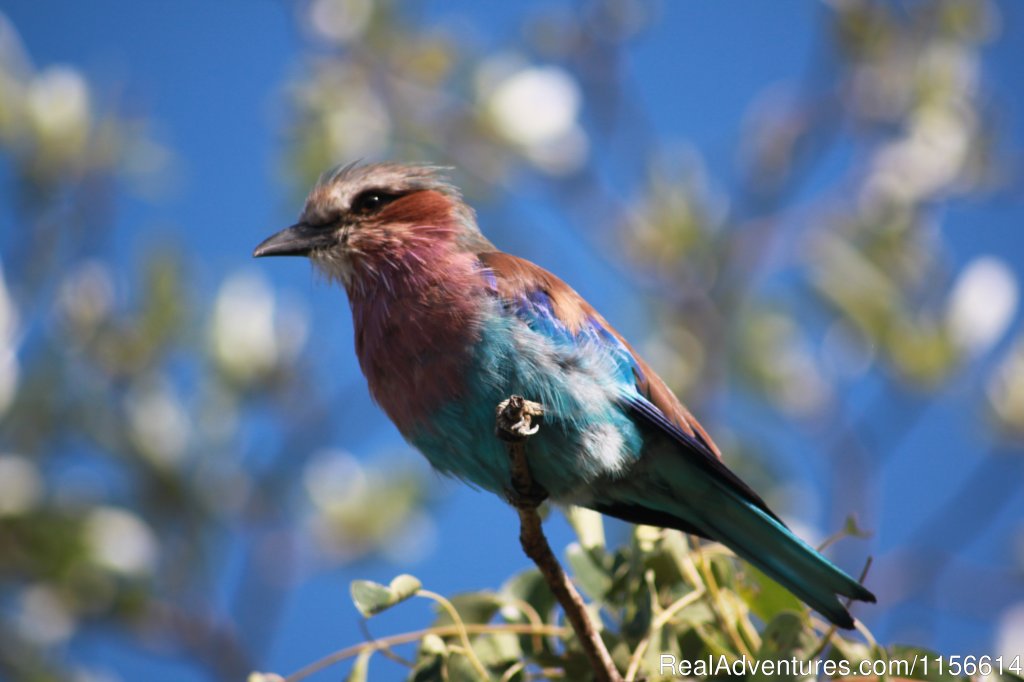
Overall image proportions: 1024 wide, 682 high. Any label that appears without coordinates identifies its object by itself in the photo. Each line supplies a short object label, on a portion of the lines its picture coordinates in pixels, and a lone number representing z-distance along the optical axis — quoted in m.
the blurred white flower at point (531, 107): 11.36
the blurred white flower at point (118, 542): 9.44
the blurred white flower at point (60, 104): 10.55
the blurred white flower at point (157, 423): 10.06
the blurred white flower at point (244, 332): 10.38
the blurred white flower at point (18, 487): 9.29
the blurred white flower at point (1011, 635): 8.69
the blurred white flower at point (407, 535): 11.19
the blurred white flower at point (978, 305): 9.97
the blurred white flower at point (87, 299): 10.29
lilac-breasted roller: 6.22
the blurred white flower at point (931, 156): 11.62
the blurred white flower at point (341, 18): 11.87
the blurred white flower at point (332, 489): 11.34
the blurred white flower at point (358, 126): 11.73
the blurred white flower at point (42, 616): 9.59
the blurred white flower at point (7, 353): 9.45
